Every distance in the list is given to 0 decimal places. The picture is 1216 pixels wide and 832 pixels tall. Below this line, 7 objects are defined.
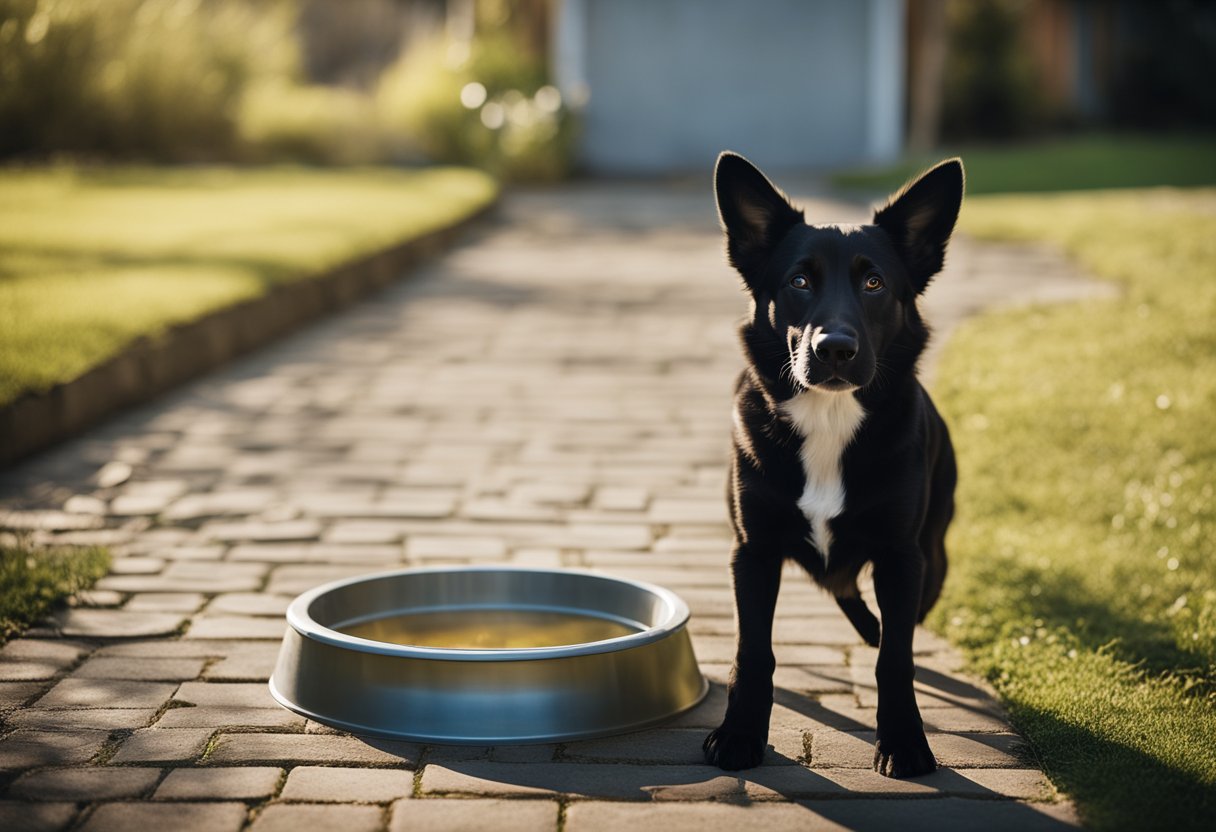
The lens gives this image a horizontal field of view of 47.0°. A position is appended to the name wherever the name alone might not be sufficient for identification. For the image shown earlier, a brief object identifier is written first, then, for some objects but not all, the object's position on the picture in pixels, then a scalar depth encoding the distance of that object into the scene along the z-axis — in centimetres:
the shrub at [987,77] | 2544
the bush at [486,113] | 1994
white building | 2280
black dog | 342
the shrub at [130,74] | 1672
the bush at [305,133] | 2134
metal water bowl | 344
